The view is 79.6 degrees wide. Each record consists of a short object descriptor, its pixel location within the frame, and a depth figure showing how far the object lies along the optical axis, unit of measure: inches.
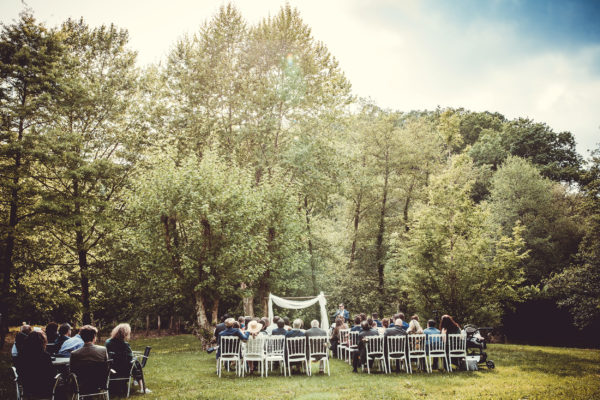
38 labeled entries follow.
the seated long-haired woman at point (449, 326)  444.5
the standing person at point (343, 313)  686.0
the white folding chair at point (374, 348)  413.4
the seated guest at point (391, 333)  415.5
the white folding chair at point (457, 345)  426.0
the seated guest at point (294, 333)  416.2
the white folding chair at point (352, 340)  466.2
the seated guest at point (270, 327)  482.4
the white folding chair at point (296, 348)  410.0
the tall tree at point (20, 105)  629.9
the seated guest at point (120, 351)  300.2
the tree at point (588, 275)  703.1
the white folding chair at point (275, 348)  410.6
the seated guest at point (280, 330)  434.3
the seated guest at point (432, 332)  428.5
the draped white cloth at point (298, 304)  647.8
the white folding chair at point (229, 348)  398.3
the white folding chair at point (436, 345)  423.1
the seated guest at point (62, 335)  342.6
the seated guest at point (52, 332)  347.6
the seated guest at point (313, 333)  413.7
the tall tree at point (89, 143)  673.0
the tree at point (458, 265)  723.4
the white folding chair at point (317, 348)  412.8
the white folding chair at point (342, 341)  501.4
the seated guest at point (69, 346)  313.0
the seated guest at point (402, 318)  509.8
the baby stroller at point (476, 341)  452.8
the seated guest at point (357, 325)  481.9
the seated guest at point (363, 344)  428.5
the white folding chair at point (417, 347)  416.8
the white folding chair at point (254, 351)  403.5
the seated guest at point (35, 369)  245.8
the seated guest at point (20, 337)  290.7
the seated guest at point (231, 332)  409.1
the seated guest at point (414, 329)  437.3
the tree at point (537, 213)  1154.0
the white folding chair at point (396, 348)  414.0
